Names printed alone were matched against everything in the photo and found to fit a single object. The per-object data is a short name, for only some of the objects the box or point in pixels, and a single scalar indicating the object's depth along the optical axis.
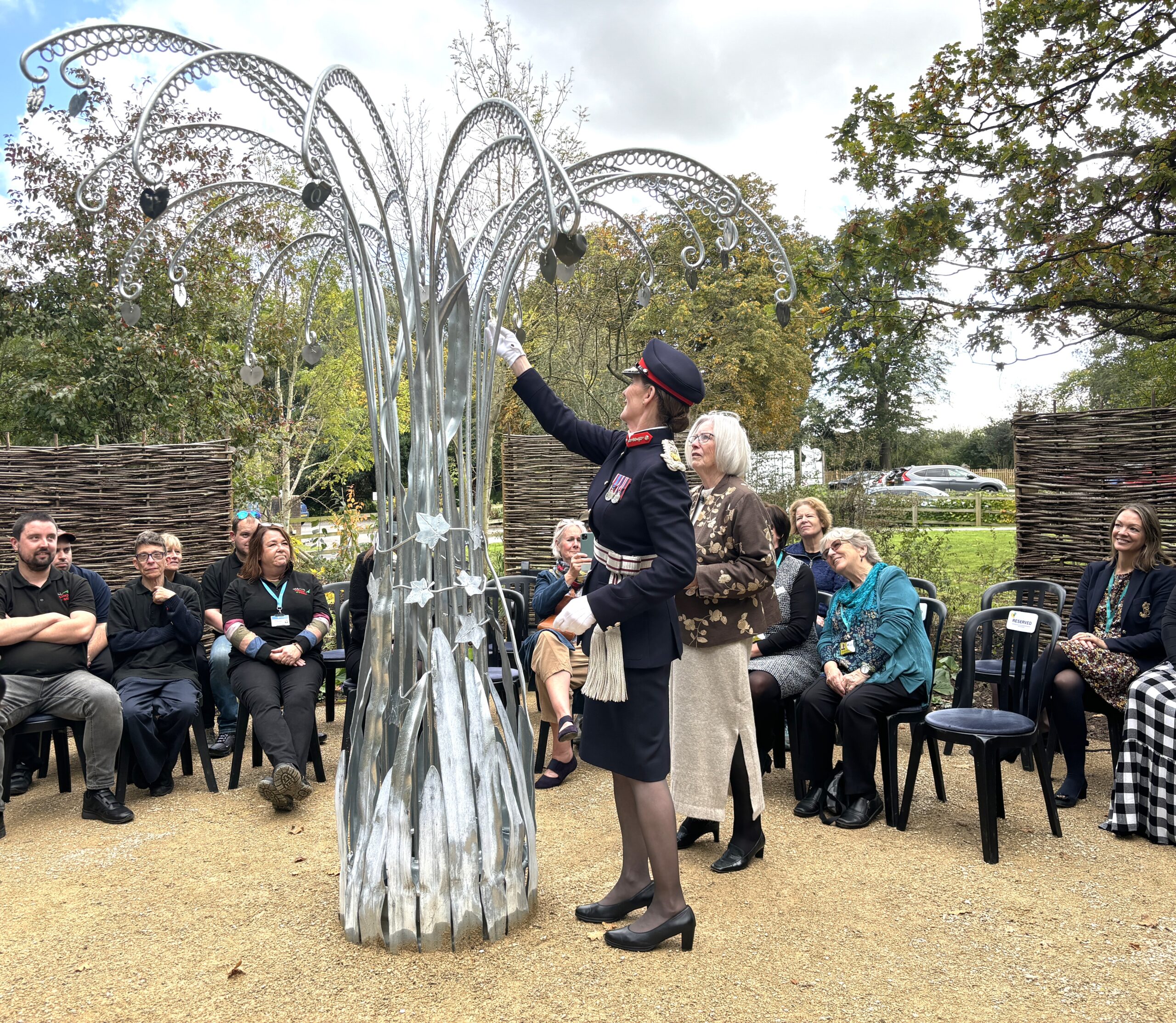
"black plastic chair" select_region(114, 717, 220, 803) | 4.49
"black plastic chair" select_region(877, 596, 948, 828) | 4.10
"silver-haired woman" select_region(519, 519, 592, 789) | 4.71
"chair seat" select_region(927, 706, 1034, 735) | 3.79
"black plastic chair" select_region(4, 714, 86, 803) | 4.43
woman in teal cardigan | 4.12
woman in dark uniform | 2.79
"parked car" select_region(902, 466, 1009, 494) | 30.92
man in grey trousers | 4.39
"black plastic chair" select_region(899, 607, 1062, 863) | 3.69
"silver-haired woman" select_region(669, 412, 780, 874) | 3.43
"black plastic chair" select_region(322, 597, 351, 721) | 5.39
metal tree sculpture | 2.87
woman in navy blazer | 4.34
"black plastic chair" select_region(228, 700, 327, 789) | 4.79
